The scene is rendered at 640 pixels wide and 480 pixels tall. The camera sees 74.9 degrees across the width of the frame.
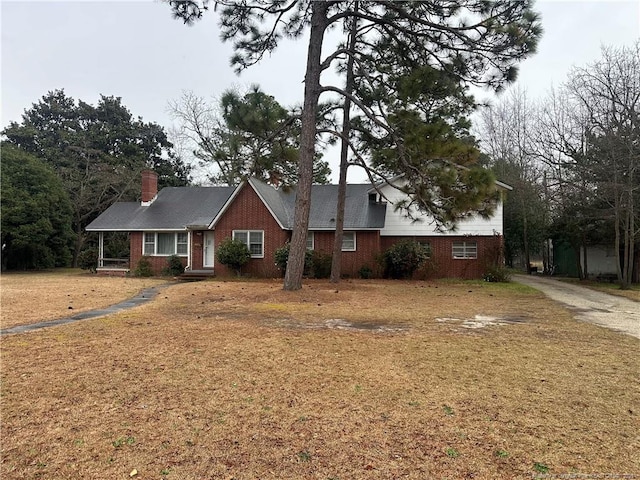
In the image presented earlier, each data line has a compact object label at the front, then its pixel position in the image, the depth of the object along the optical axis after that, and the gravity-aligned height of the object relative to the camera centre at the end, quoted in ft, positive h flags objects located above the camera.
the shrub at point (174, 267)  71.72 -2.95
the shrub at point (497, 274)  63.87 -3.39
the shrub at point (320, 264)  65.05 -2.06
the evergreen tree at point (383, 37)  36.55 +21.39
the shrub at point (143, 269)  72.69 -3.38
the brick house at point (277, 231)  68.18 +3.33
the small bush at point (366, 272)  67.58 -3.37
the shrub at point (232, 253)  64.90 -0.42
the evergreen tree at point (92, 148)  99.81 +28.48
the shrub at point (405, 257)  64.49 -0.86
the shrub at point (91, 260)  80.33 -2.07
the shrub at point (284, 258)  62.85 -1.11
